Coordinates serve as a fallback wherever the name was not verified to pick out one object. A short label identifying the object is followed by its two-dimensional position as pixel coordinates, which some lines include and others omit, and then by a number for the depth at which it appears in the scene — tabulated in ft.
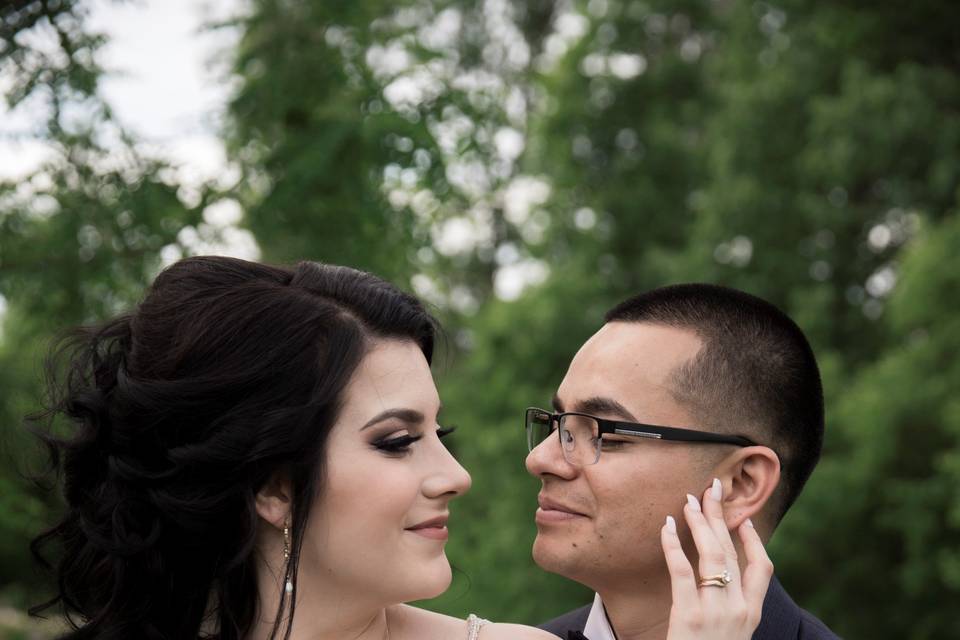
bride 10.85
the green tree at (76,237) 18.92
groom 12.06
